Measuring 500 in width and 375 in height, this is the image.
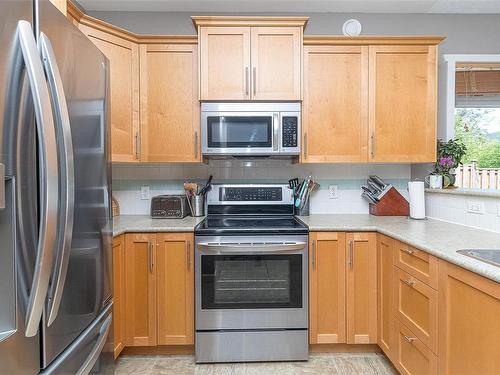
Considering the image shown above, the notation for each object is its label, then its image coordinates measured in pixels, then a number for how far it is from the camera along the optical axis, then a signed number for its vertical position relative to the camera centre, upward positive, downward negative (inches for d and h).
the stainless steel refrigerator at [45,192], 31.5 -1.3
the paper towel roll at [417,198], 93.2 -5.3
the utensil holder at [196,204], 101.1 -7.6
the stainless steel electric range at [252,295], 81.7 -28.8
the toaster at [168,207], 97.3 -8.2
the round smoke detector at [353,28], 102.7 +47.4
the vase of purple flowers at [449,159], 97.3 +6.3
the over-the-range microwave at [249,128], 92.4 +14.6
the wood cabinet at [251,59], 91.4 +33.8
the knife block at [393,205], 102.1 -7.7
